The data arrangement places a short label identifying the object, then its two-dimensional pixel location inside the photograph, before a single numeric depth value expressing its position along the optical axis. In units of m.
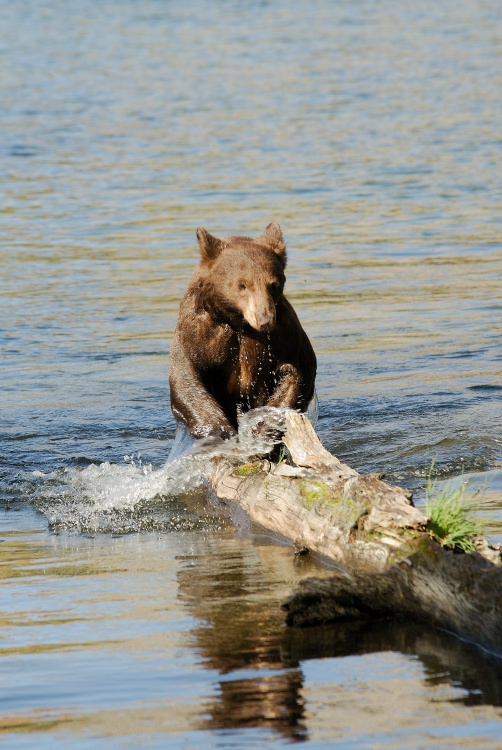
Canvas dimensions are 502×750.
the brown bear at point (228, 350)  15.56
